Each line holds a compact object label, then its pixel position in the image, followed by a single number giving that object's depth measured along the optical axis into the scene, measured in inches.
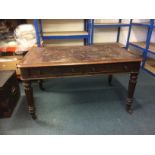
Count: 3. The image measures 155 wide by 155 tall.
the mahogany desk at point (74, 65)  52.2
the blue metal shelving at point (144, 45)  102.6
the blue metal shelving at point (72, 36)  99.1
